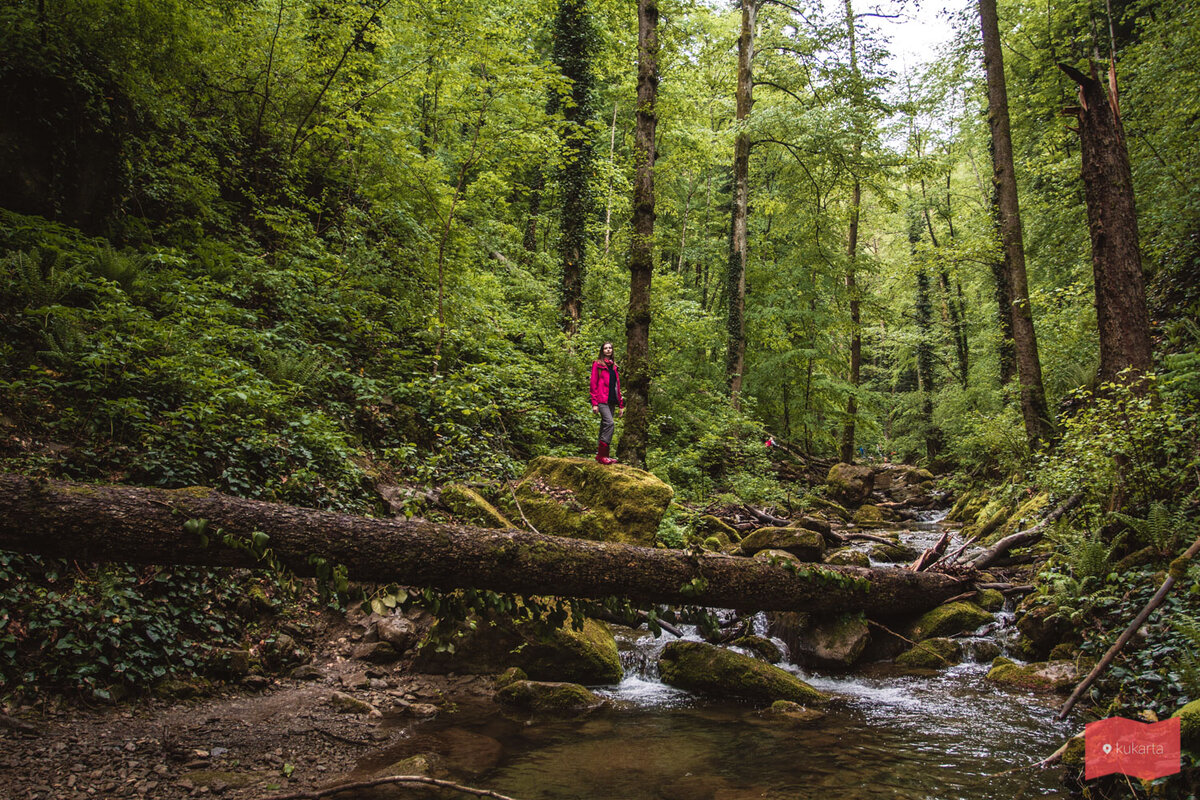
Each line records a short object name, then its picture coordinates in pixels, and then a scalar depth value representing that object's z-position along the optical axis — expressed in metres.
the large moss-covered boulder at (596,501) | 7.75
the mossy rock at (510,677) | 6.02
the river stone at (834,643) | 6.85
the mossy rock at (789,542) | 10.23
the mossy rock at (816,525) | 12.20
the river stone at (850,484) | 19.69
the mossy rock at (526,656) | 6.34
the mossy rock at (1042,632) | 6.36
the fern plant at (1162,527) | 5.61
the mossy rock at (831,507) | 16.97
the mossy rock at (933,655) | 6.75
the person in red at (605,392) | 9.98
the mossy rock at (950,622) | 7.27
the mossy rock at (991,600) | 7.78
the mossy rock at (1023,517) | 9.78
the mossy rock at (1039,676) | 5.67
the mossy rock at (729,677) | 6.02
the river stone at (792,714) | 5.45
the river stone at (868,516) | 16.35
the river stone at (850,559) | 9.41
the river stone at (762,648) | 7.31
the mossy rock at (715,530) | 11.34
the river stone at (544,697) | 5.68
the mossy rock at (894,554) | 10.77
